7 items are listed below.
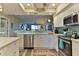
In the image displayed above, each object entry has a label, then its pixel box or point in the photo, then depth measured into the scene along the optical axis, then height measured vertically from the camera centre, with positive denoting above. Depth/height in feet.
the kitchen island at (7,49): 2.94 -1.11
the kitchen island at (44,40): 10.02 -1.83
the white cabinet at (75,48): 4.47 -1.44
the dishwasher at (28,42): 10.13 -2.16
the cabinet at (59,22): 8.77 +0.93
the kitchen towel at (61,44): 6.81 -1.69
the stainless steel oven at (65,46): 5.40 -1.70
